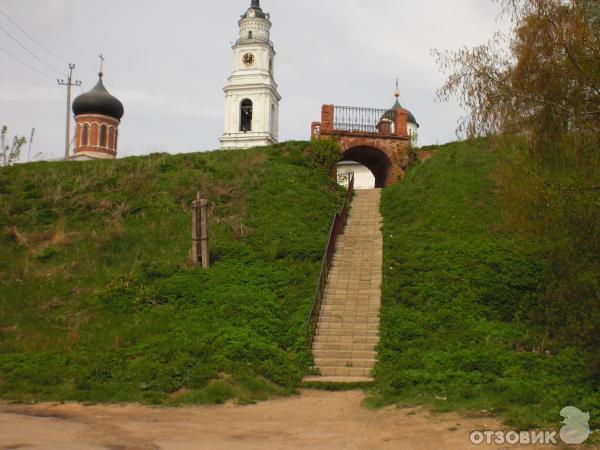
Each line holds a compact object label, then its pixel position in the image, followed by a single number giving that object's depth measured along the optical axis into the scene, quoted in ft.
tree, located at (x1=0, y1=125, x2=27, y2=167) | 91.91
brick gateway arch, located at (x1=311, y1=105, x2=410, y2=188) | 87.66
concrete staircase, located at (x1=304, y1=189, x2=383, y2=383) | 41.63
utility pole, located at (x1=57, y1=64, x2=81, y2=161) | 131.34
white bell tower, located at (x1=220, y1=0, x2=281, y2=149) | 158.81
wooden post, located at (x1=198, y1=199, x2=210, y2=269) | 55.01
